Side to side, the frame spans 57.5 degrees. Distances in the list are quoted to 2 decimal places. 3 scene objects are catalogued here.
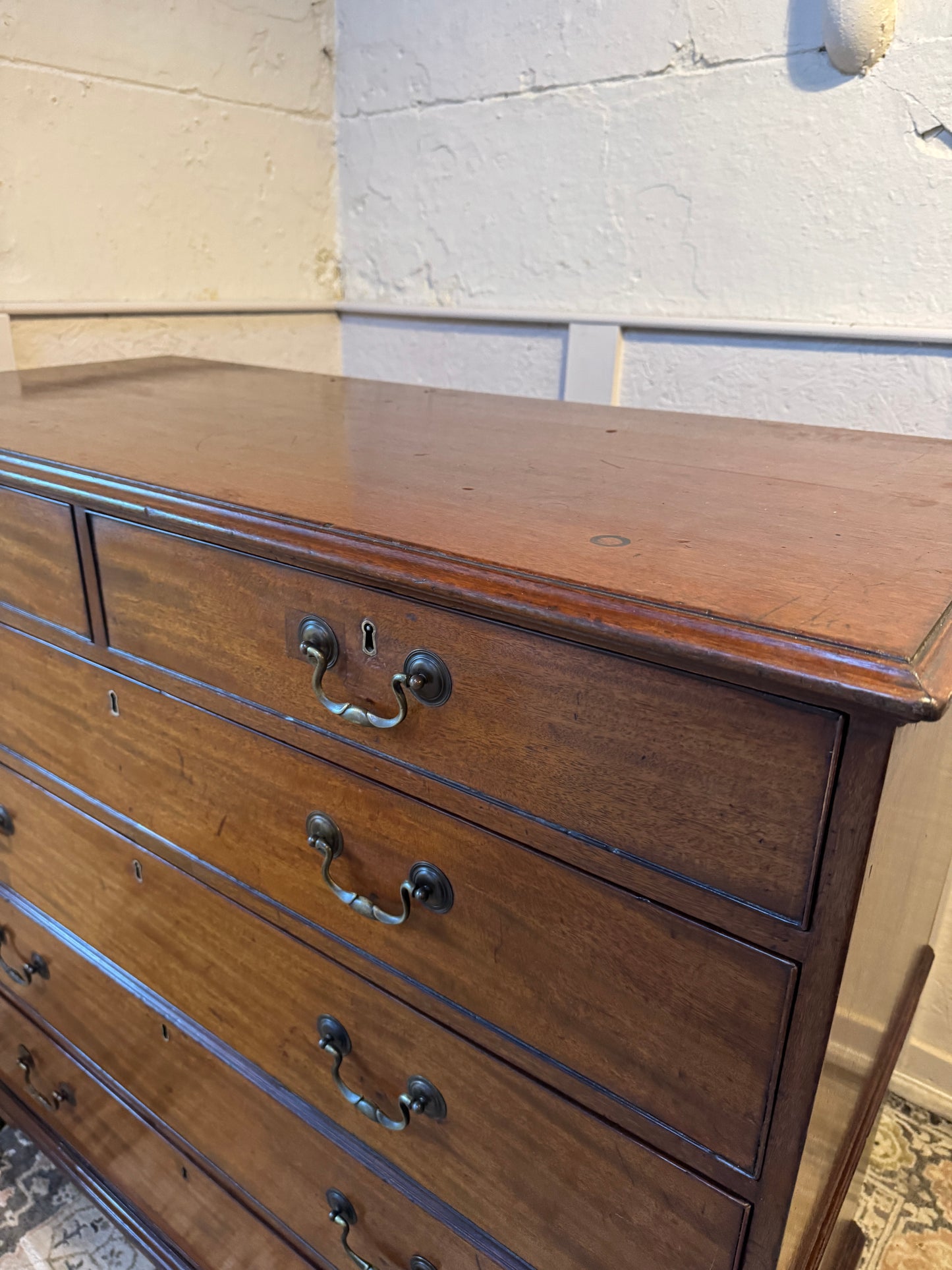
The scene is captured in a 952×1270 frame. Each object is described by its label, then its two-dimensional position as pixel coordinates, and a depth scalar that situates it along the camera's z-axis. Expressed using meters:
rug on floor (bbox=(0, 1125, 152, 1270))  1.14
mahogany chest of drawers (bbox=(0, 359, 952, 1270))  0.48
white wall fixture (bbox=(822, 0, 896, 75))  1.07
